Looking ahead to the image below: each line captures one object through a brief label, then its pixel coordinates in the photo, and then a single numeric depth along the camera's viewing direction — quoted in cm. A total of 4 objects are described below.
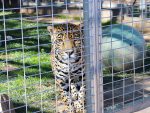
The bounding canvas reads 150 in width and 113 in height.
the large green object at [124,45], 536
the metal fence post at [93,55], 306
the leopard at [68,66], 398
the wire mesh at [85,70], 313
